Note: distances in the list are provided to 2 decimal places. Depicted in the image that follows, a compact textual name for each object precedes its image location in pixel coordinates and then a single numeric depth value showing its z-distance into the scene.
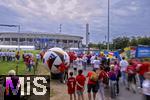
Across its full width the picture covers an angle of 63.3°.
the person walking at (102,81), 5.08
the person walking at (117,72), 6.27
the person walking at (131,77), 6.82
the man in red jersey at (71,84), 5.13
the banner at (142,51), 12.73
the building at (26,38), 59.80
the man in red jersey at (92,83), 5.09
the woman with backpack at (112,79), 5.88
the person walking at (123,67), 7.36
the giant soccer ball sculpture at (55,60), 8.12
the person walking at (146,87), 4.03
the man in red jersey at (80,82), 5.08
